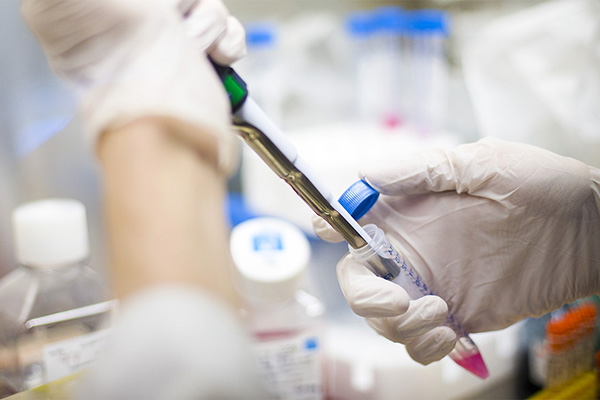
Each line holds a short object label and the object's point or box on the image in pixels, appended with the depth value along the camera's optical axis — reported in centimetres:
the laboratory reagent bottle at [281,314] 62
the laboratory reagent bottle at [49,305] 59
